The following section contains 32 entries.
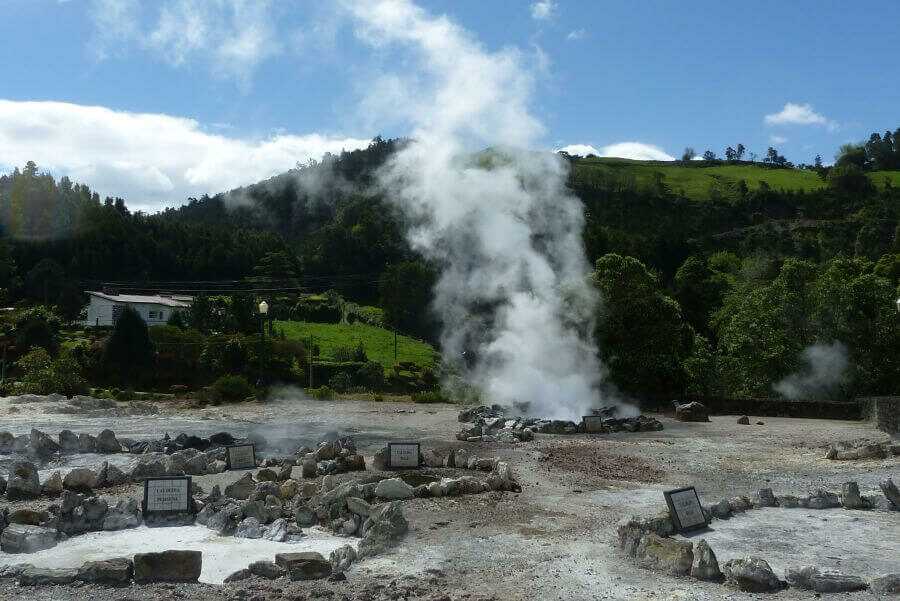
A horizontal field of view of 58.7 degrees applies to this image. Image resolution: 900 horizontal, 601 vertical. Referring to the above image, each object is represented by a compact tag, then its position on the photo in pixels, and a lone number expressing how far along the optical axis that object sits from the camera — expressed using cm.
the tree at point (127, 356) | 4716
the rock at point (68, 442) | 2052
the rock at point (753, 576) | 891
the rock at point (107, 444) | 2081
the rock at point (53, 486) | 1496
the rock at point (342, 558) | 960
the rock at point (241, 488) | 1398
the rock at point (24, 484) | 1459
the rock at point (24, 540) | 1090
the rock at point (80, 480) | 1527
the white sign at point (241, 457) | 1800
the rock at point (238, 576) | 941
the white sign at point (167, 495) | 1273
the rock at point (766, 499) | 1351
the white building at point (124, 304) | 6575
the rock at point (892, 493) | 1309
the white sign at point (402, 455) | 1767
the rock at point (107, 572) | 934
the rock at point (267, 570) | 943
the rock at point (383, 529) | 1054
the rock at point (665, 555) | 948
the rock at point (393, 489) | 1391
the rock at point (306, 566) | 938
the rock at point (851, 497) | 1328
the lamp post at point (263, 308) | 2928
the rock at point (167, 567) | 941
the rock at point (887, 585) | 866
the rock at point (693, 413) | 3117
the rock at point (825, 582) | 884
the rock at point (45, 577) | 937
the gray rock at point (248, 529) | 1166
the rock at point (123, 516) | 1219
